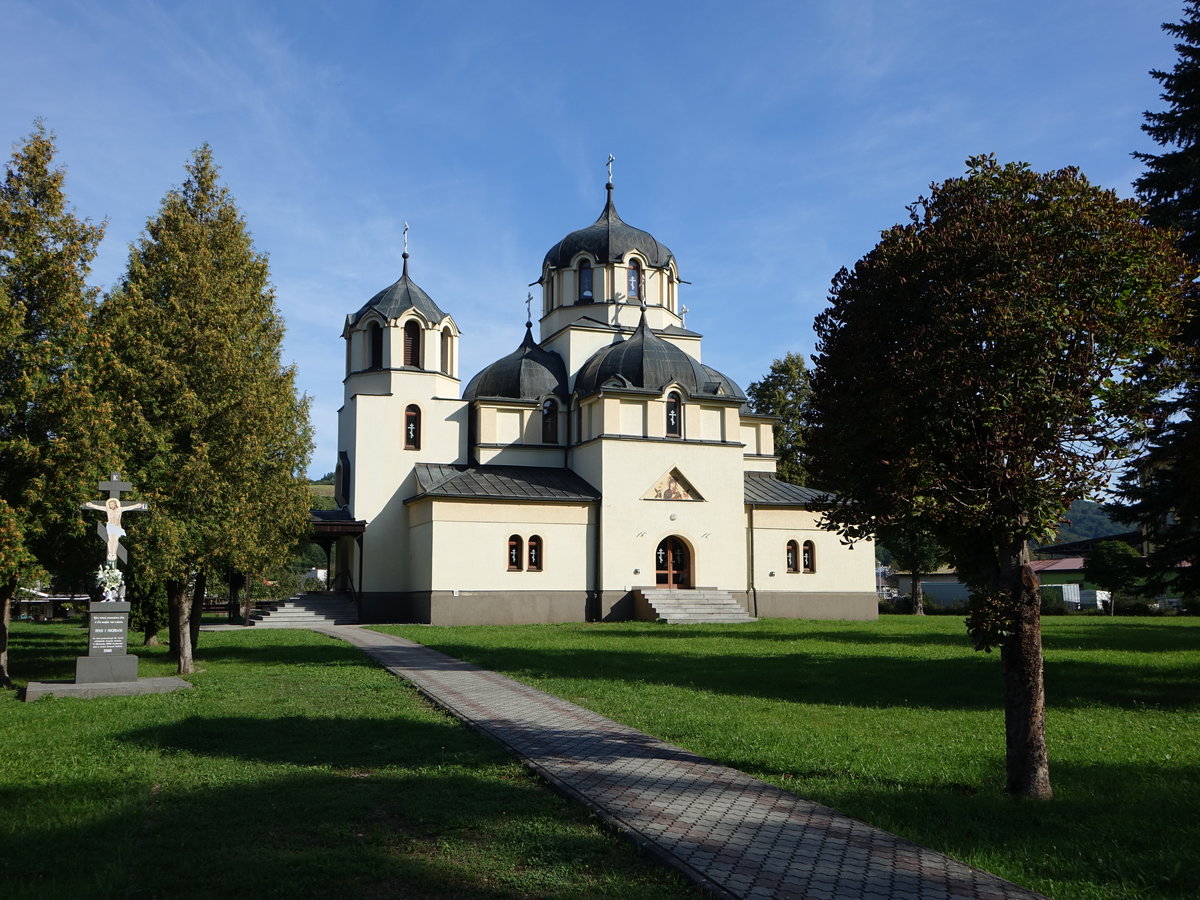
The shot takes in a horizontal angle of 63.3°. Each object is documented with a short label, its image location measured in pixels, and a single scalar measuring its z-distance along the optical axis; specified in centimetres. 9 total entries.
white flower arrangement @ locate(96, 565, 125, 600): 1584
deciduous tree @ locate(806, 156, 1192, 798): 823
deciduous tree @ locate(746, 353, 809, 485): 4672
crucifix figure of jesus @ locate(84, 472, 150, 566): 1570
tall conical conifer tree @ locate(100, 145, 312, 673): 1733
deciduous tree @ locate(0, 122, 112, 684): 1561
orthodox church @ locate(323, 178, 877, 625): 3256
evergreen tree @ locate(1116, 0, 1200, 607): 1430
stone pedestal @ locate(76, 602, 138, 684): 1540
